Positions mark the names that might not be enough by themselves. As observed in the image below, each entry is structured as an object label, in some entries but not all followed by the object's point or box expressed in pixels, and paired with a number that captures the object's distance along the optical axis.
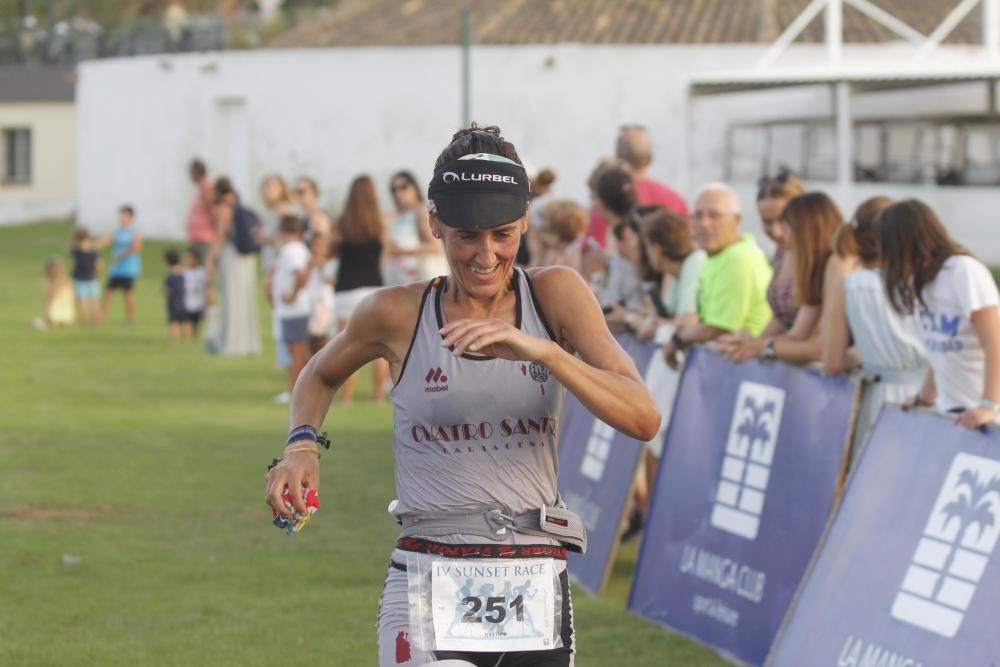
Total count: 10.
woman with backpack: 41.40
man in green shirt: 18.47
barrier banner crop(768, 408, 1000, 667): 11.67
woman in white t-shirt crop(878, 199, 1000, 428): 13.47
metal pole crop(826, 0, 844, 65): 67.49
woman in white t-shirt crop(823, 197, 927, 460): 15.05
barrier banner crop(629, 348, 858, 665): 15.14
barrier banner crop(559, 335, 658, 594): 18.69
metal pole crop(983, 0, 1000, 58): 67.42
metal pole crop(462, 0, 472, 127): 46.39
